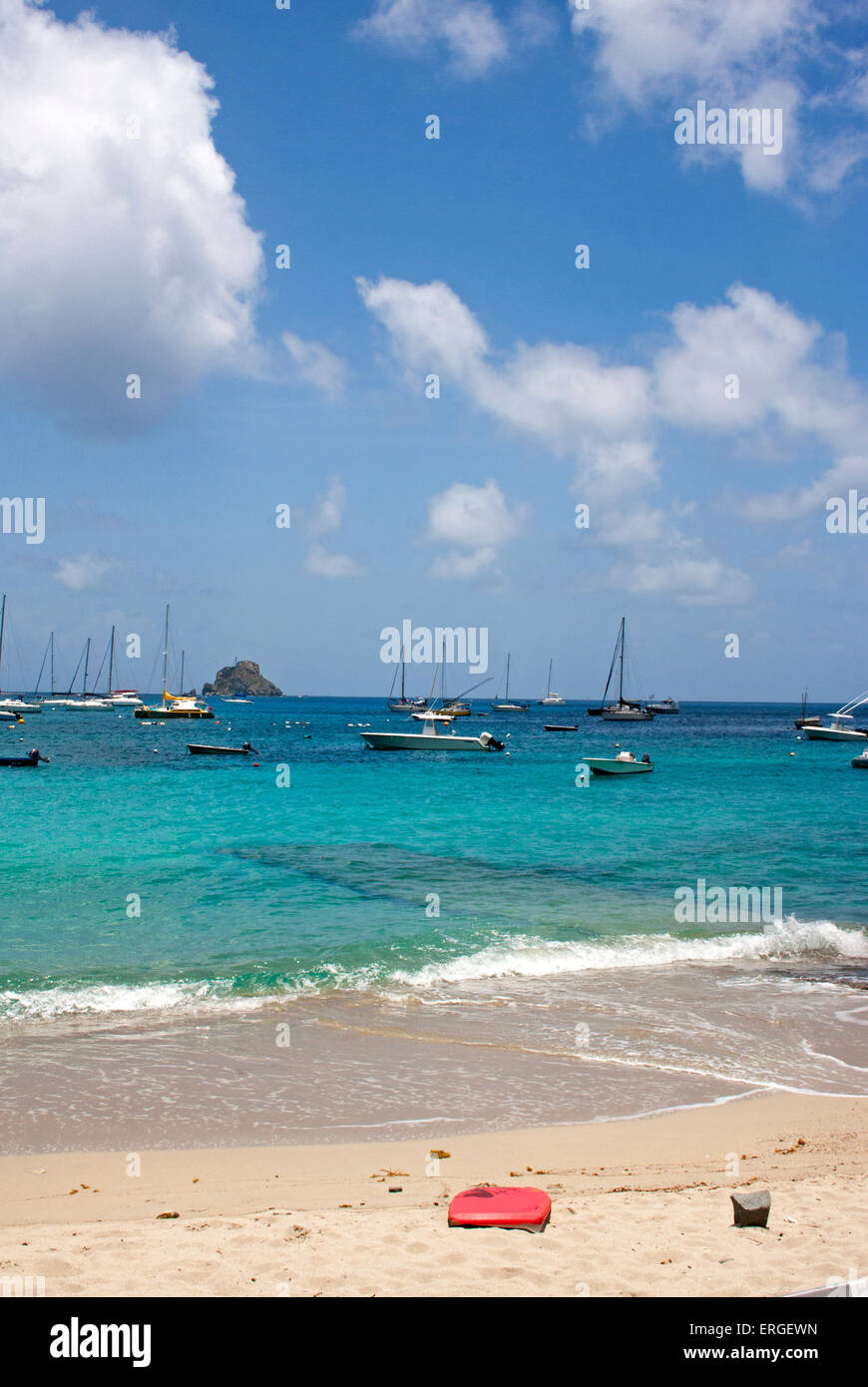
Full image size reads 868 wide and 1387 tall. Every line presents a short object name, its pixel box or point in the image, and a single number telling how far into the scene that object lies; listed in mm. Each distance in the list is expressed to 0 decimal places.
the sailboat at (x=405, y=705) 154875
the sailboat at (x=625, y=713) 129625
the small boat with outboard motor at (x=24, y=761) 50719
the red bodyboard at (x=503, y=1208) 6367
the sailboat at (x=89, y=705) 142375
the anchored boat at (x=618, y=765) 51000
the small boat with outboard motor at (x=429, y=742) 66188
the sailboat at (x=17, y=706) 117625
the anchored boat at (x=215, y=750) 63184
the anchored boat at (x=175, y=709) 114812
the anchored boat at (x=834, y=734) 90188
